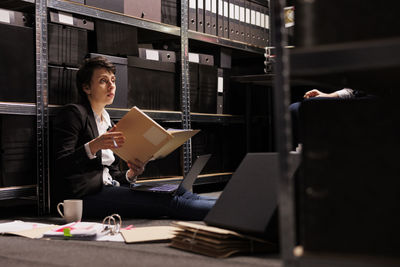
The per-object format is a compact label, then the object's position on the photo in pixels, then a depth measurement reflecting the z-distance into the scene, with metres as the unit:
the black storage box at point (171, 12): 3.19
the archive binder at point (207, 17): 3.44
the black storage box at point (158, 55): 3.03
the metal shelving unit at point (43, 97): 2.40
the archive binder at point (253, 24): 3.84
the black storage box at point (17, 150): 2.37
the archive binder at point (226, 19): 3.59
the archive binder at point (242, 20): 3.73
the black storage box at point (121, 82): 2.80
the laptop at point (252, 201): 1.35
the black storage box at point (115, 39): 2.78
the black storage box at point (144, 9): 2.93
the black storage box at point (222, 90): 3.65
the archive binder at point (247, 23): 3.79
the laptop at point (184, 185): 2.22
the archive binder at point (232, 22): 3.64
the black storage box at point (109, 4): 2.71
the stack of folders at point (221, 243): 1.43
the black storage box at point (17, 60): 2.35
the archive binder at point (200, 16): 3.39
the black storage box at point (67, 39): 2.53
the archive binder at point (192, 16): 3.33
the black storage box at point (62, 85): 2.53
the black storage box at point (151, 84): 2.96
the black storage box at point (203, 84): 3.40
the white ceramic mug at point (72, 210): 2.02
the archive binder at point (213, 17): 3.48
